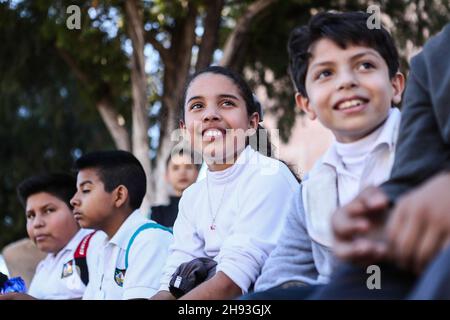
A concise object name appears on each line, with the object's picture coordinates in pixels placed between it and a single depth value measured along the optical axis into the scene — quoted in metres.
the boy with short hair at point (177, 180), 6.51
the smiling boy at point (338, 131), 2.81
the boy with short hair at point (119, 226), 4.27
